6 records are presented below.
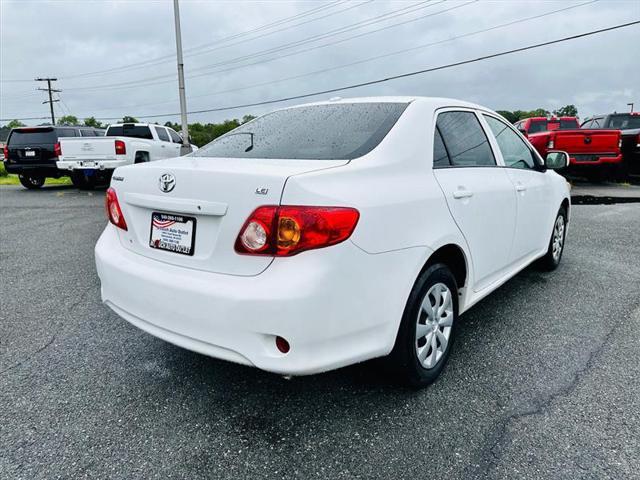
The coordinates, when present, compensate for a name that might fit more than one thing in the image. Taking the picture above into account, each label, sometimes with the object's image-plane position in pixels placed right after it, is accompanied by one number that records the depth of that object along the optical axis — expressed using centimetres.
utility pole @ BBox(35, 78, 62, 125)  5844
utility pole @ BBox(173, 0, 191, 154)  1930
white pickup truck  1159
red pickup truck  1138
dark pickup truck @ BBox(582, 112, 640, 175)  1302
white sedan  197
